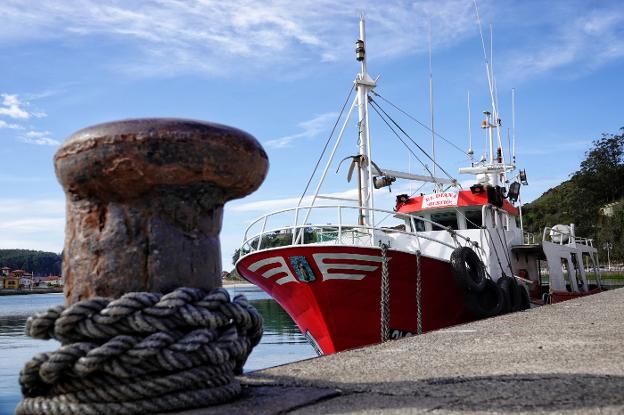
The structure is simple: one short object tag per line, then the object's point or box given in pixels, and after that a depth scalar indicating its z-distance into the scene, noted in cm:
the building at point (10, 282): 14512
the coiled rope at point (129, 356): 227
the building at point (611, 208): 7110
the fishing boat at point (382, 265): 1053
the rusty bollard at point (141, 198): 239
